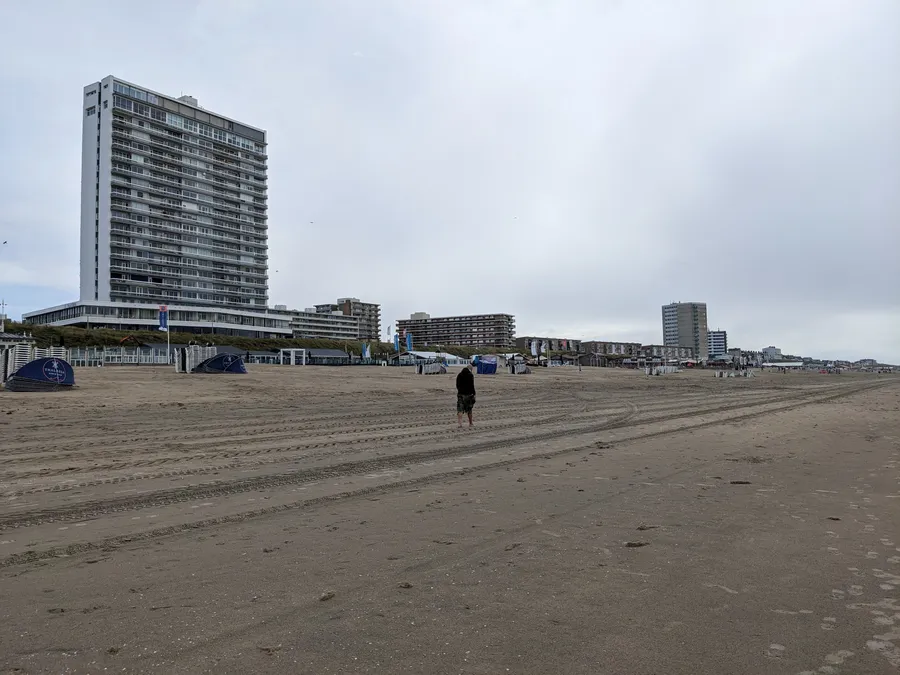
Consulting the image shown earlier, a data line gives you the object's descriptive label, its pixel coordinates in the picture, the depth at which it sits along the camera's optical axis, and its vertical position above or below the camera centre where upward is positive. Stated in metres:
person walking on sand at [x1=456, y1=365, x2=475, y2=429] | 16.08 -0.98
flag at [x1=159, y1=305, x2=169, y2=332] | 55.28 +4.68
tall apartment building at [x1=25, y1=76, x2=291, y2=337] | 99.94 +29.25
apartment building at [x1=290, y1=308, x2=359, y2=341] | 180.88 +12.78
